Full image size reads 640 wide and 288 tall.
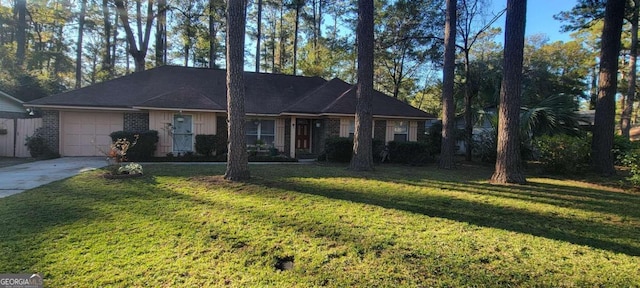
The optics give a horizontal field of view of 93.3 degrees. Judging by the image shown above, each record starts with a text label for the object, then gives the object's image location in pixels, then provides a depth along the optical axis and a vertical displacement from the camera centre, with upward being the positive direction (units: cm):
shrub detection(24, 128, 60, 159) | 1253 -72
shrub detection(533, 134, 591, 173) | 987 -23
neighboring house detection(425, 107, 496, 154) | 1425 +111
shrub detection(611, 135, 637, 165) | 1170 +9
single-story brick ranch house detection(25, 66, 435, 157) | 1326 +108
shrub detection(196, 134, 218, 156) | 1318 -38
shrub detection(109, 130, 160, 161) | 1218 -43
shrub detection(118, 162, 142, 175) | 788 -95
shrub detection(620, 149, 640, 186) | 763 -42
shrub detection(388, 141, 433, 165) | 1329 -47
